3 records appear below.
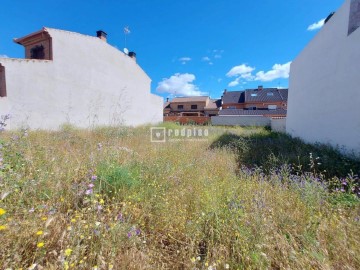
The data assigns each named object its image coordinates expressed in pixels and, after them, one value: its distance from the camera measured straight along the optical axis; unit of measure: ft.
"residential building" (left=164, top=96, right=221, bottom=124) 115.42
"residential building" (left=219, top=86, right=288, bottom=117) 81.66
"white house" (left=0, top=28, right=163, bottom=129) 23.91
